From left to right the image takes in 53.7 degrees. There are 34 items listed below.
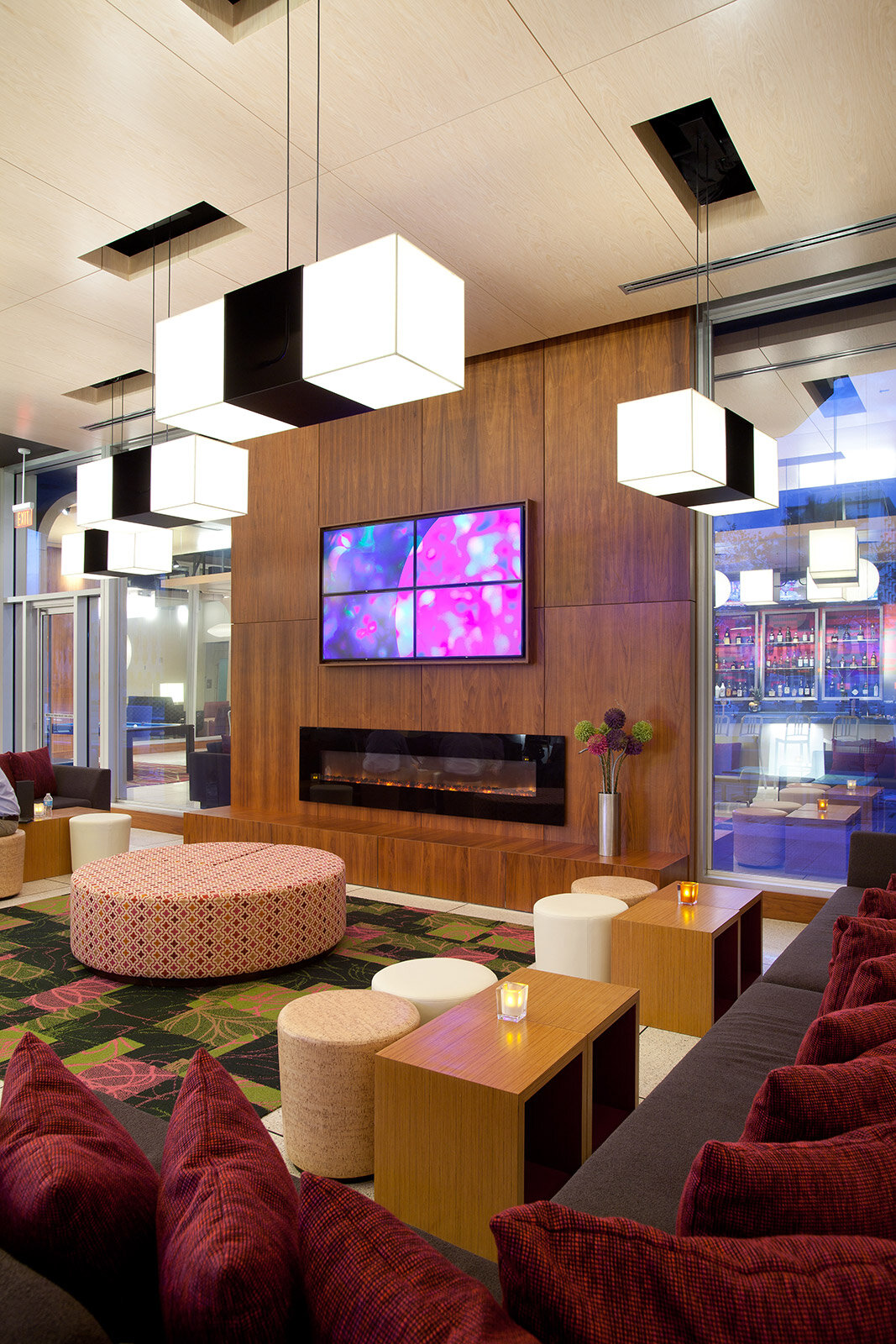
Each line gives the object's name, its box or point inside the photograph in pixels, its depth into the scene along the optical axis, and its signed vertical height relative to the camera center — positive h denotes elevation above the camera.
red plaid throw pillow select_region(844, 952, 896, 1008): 1.71 -0.58
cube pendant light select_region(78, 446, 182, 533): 5.09 +1.16
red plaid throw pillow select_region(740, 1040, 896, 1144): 1.23 -0.58
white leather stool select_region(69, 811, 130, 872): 5.97 -1.01
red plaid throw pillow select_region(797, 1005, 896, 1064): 1.48 -0.58
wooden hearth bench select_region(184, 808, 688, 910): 4.87 -1.01
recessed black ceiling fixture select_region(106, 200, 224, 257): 4.44 +2.36
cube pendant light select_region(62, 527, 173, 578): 6.14 +0.94
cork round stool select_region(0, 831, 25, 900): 5.46 -1.10
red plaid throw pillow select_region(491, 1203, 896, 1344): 0.81 -0.56
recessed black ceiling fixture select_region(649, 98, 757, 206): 3.71 +2.36
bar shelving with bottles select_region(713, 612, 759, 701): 5.03 +0.19
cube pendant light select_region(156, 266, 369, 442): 2.91 +1.11
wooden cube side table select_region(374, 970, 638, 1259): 1.91 -0.97
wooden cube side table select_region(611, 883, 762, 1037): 3.25 -1.03
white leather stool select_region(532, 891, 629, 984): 3.65 -1.04
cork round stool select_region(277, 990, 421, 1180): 2.35 -1.08
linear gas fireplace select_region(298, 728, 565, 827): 5.49 -0.57
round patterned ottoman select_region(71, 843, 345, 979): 3.84 -1.03
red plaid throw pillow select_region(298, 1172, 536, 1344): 0.81 -0.58
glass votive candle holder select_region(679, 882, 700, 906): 3.63 -0.85
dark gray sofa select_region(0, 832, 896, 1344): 1.53 -0.89
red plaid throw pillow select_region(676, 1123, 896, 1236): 1.01 -0.58
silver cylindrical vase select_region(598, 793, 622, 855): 4.95 -0.77
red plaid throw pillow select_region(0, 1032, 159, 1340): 0.95 -0.59
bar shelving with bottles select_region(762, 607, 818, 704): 4.84 +0.19
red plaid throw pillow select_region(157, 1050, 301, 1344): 0.82 -0.57
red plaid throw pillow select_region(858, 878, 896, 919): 2.56 -0.63
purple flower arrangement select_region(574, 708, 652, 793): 4.92 -0.29
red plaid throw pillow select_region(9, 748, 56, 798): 7.09 -0.67
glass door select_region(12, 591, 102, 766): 8.83 +0.10
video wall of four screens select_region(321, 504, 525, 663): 5.55 +0.67
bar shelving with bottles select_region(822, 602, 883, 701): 4.64 +0.19
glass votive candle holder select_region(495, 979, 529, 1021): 2.29 -0.81
